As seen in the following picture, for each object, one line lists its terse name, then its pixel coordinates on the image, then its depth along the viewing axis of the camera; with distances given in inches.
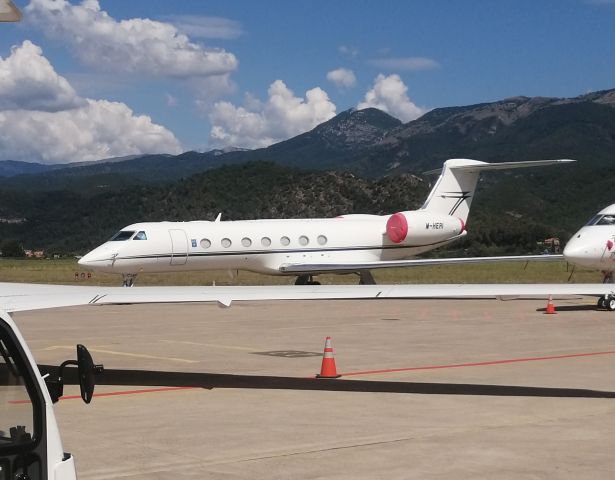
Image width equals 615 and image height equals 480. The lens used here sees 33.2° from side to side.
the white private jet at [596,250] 1085.1
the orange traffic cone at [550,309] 1007.6
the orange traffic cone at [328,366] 546.3
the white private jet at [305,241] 1316.4
